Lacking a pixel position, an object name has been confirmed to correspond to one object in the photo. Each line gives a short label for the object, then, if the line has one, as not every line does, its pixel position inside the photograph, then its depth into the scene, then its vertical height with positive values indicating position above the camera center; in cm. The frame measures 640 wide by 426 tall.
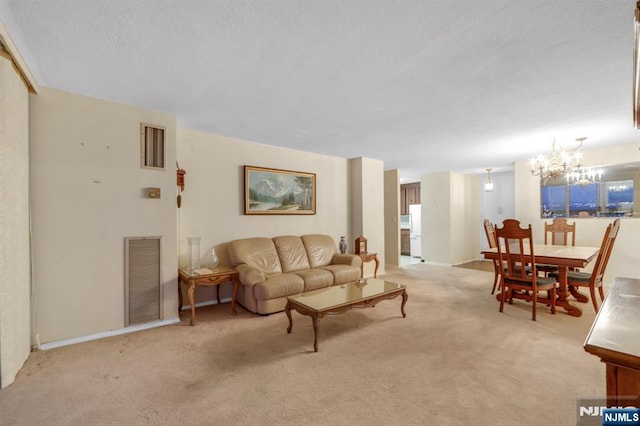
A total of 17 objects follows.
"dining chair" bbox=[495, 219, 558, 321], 334 -80
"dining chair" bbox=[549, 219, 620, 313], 334 -76
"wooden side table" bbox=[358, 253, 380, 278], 524 -80
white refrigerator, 827 -48
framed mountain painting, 448 +40
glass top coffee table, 266 -88
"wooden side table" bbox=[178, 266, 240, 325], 326 -76
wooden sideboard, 73 -37
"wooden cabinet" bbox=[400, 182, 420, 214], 888 +60
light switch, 319 +27
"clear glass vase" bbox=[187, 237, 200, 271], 361 -47
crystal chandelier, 397 +68
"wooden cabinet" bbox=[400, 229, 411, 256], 883 -92
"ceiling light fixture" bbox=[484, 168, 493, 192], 664 +64
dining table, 337 -59
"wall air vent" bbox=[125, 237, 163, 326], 307 -71
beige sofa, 352 -79
